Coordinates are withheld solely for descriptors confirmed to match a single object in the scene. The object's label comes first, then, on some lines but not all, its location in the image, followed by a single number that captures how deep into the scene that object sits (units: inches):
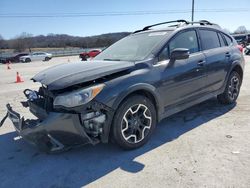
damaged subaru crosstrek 93.2
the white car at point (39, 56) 1087.8
